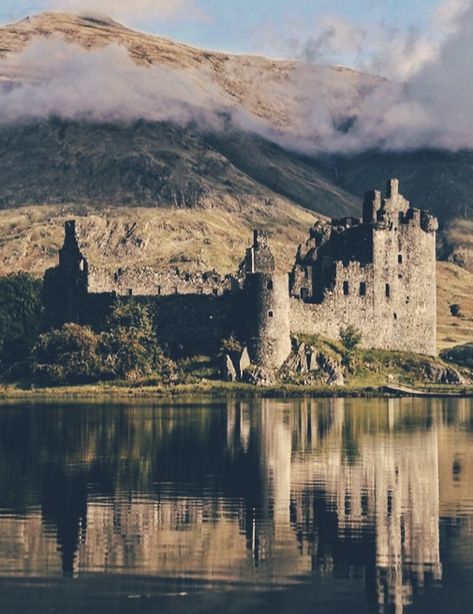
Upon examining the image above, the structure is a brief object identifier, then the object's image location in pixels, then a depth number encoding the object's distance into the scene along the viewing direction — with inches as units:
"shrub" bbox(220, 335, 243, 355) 4478.3
